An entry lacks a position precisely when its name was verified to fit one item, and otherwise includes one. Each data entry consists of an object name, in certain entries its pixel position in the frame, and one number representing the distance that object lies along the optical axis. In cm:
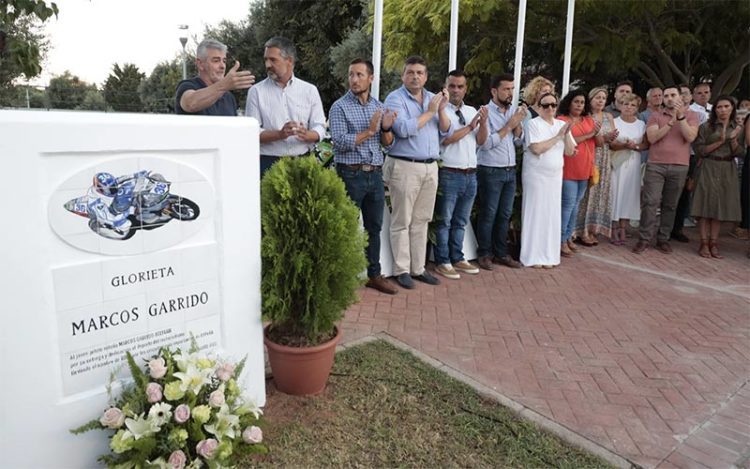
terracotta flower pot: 296
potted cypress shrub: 277
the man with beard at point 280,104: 423
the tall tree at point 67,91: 4112
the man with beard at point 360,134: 454
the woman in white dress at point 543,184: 577
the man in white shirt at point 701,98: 786
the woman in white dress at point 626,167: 694
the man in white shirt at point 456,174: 527
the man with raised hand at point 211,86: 355
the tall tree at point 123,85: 4281
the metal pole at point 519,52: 622
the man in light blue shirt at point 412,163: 486
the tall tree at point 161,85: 3488
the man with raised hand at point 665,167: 651
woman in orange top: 612
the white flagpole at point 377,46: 510
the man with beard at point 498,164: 558
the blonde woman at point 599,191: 650
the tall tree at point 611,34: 936
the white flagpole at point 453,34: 561
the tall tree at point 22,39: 356
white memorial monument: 202
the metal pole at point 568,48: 683
